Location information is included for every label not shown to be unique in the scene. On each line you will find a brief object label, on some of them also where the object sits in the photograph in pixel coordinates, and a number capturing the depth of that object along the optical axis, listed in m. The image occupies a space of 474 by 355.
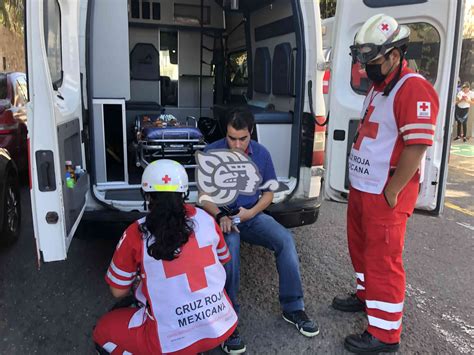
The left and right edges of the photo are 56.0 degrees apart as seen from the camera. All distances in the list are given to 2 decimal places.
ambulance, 2.23
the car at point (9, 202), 3.81
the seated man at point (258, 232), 2.75
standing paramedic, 2.35
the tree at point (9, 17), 17.13
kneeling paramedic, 1.94
